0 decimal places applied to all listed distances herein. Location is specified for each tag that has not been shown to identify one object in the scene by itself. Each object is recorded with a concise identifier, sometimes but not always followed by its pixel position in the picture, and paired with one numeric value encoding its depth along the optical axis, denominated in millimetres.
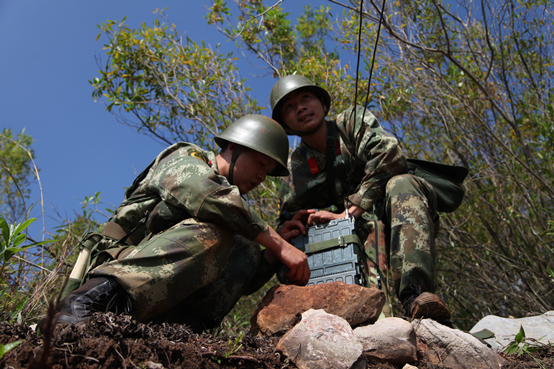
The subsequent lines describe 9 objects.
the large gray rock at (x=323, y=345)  1598
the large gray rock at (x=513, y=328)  2296
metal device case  2629
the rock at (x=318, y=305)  2158
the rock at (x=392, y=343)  1811
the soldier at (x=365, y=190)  2443
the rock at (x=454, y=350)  1874
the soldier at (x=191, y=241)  1923
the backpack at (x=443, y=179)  2965
